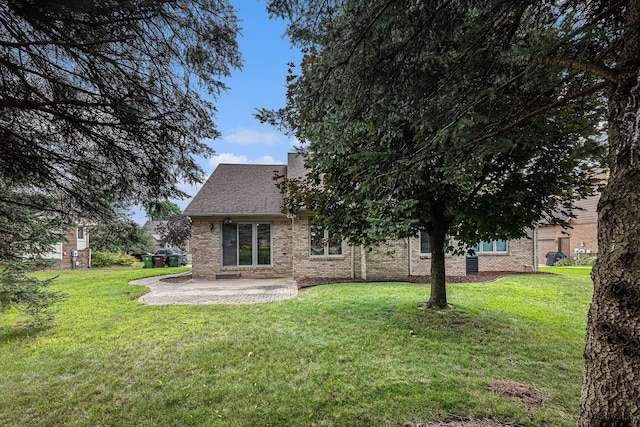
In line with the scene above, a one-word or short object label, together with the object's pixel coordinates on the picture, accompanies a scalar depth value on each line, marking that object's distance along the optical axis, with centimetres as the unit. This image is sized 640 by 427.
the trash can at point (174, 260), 2086
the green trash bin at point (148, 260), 2020
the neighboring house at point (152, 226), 4748
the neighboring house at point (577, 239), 2405
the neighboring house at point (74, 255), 2002
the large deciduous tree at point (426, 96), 286
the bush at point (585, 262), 1976
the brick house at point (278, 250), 1248
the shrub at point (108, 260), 2219
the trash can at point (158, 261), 2048
